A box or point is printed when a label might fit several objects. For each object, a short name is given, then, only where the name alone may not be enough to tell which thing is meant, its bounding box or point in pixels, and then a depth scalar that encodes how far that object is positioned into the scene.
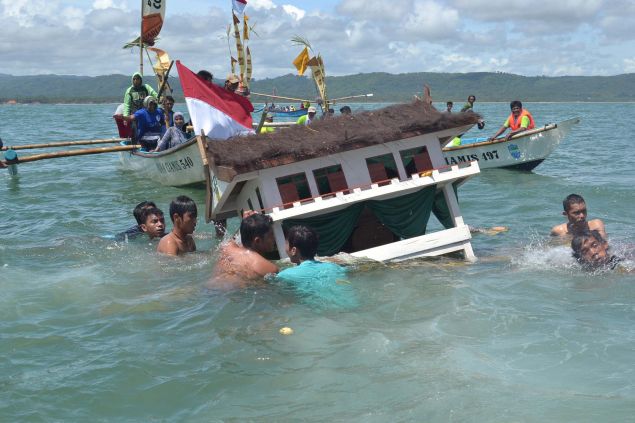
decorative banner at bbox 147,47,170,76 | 21.83
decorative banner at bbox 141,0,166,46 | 20.84
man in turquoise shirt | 8.00
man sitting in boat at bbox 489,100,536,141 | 20.72
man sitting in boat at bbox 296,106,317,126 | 20.18
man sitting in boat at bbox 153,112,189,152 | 18.27
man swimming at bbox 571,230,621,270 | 9.20
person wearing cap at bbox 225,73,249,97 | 13.78
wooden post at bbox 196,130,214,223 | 9.27
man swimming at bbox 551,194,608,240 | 10.05
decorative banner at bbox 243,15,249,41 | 22.48
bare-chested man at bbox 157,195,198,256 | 9.19
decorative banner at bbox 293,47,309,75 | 30.80
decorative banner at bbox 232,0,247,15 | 20.72
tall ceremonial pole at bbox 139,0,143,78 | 21.61
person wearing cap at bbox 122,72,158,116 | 19.58
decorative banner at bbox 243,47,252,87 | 22.68
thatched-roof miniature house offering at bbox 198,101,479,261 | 8.88
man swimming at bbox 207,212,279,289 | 8.18
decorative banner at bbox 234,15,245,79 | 21.81
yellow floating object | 7.25
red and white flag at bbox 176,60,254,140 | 9.93
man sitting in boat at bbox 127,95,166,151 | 19.22
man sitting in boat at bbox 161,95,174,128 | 19.19
